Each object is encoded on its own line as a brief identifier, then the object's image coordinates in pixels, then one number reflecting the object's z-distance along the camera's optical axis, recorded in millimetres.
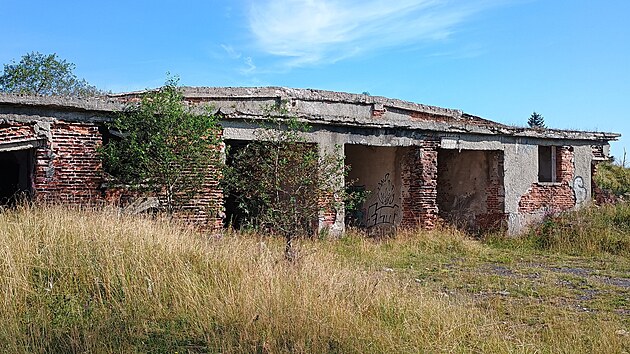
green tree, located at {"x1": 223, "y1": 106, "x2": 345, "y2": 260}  9789
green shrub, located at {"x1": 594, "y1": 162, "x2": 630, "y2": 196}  20575
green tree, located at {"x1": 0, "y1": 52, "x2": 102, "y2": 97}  26594
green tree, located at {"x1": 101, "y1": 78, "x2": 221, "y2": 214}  10391
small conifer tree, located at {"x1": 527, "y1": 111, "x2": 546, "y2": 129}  45809
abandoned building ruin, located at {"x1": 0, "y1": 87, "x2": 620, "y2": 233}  10508
